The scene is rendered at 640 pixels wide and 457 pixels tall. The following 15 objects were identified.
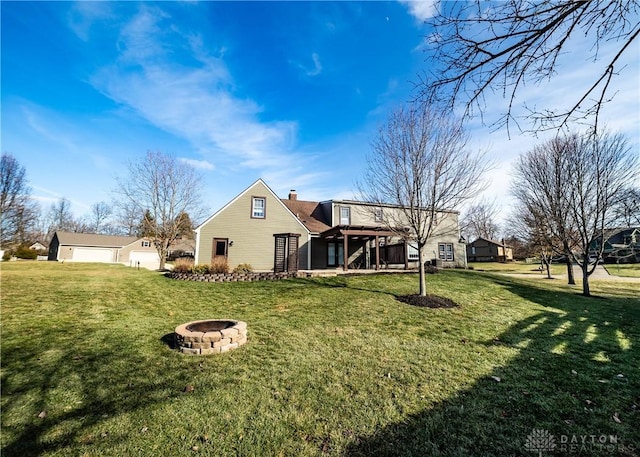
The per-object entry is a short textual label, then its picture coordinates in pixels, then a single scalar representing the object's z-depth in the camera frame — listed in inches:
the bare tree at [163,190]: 919.0
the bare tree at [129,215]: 972.6
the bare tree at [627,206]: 514.9
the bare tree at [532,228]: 647.8
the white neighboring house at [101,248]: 1553.9
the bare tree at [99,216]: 2133.4
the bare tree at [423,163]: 375.6
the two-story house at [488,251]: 1907.0
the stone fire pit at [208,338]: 203.2
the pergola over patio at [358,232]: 654.4
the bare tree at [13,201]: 964.0
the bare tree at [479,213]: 408.8
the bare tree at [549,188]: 570.3
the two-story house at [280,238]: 695.7
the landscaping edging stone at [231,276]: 530.0
